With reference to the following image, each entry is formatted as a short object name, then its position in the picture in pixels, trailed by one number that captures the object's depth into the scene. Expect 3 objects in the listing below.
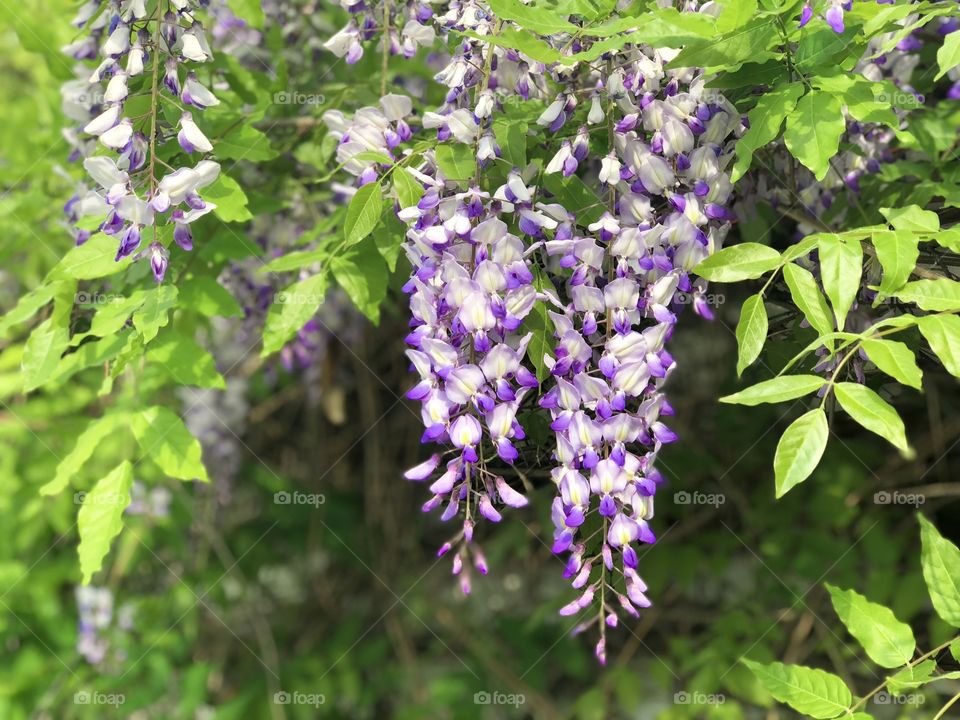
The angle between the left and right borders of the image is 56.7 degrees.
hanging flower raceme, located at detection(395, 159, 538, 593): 0.44
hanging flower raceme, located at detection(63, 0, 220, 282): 0.48
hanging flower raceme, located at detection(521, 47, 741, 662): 0.45
